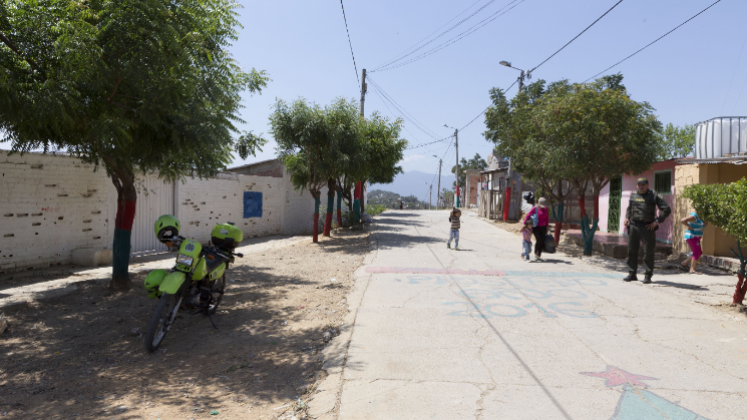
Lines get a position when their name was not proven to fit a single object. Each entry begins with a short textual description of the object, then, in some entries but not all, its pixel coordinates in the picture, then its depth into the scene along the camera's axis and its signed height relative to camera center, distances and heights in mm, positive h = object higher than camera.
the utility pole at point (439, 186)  65662 +2646
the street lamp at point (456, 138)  46406 +6515
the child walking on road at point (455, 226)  13747 -602
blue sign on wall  17641 -101
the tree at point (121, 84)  5734 +1530
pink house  13597 +458
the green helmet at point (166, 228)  5438 -325
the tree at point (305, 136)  14633 +2042
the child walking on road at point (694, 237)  10375 -586
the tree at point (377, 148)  16969 +2150
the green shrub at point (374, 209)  35219 -418
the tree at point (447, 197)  65688 +1147
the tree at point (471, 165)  67100 +5934
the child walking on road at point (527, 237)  12039 -765
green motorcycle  5098 -859
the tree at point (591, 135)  11914 +1848
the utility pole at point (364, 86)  24953 +6096
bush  6324 +39
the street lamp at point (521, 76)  22475 +6194
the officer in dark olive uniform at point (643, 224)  9008 -290
